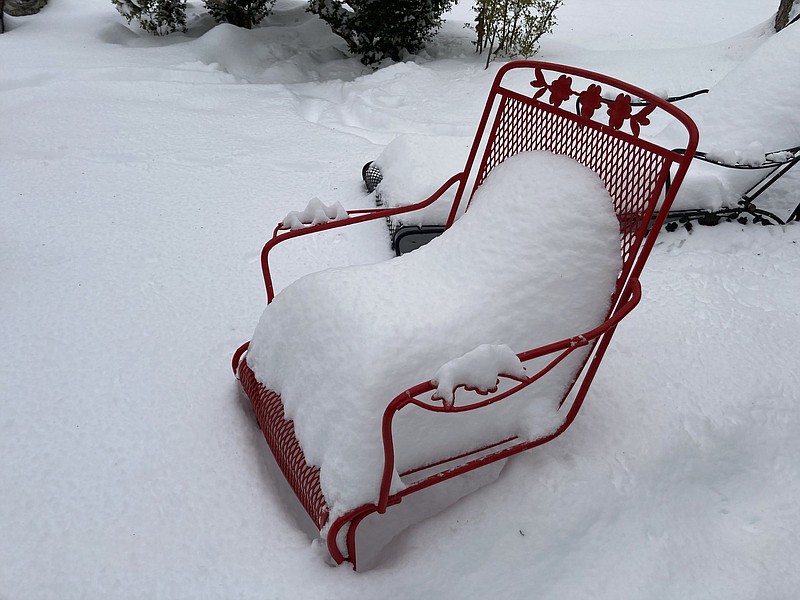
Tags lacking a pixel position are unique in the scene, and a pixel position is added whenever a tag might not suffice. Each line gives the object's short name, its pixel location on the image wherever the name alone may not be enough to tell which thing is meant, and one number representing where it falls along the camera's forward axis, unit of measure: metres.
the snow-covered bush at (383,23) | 6.37
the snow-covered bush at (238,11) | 6.71
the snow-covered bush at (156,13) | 6.35
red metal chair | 1.59
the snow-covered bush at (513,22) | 5.96
